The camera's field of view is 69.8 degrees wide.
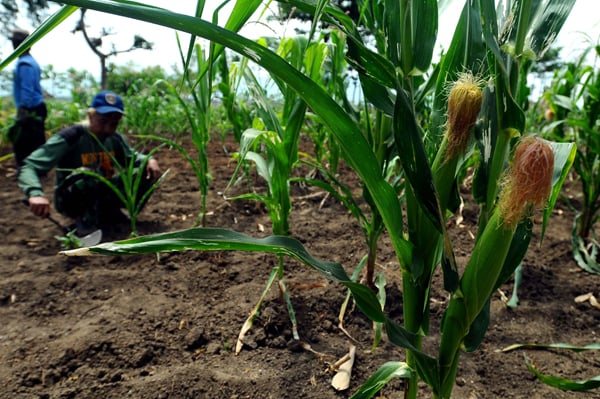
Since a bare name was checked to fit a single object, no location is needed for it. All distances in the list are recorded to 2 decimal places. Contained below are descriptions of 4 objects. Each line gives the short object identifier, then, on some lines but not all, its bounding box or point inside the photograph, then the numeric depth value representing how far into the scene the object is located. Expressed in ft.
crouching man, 7.77
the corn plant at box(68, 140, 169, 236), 6.84
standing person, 11.46
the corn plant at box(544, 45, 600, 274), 6.34
